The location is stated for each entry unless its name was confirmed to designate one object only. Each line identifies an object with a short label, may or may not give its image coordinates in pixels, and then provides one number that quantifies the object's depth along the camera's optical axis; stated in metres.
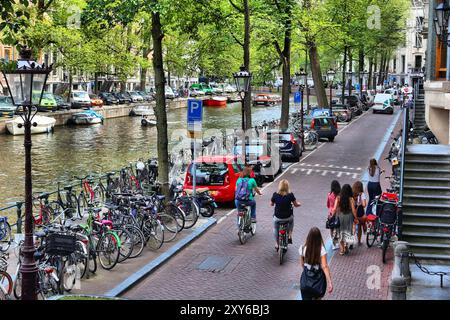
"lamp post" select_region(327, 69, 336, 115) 49.25
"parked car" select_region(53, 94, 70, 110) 60.00
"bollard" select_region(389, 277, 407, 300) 10.87
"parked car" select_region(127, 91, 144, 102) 77.62
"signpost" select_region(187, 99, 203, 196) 19.14
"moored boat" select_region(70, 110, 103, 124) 57.91
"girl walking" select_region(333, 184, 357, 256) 14.53
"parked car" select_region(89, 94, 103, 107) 67.69
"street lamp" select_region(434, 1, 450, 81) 14.19
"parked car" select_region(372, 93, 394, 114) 63.56
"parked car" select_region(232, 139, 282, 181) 25.56
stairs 14.40
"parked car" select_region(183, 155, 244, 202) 20.45
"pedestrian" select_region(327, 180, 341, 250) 14.98
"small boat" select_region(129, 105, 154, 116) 68.88
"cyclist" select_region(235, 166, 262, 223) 16.06
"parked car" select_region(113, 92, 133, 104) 74.81
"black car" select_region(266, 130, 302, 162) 31.20
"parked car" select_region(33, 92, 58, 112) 56.86
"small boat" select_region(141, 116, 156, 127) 57.69
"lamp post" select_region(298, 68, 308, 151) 38.12
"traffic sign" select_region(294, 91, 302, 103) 42.62
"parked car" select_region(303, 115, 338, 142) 40.88
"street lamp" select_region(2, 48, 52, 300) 10.19
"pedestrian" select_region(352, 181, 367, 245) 15.28
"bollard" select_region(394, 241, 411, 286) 11.48
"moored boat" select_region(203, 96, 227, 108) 91.50
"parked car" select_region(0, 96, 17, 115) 49.88
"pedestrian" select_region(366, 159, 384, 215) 17.59
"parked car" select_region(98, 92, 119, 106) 73.50
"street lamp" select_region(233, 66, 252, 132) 24.02
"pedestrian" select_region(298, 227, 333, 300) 9.23
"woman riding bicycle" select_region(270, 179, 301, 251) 14.13
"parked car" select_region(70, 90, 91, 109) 63.97
